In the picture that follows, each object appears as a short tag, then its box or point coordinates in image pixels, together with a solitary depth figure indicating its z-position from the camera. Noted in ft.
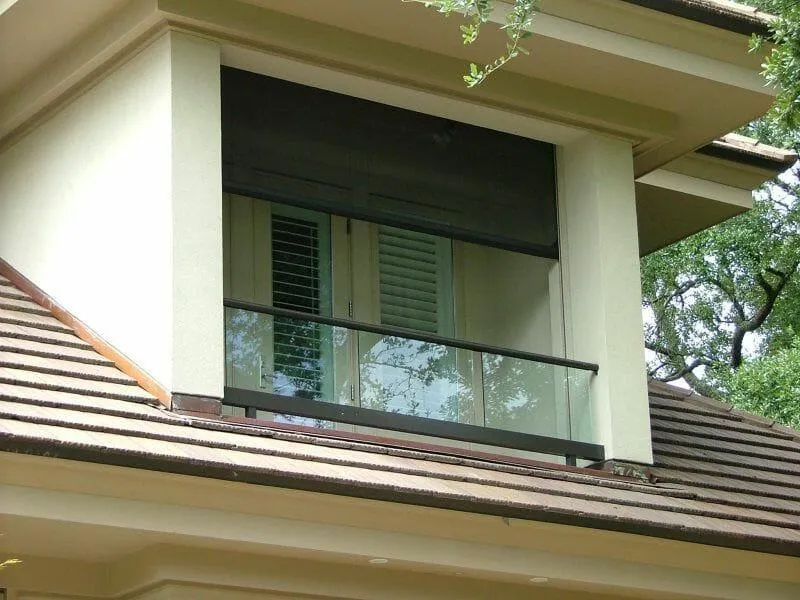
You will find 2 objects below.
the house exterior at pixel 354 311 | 23.61
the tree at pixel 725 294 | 75.25
